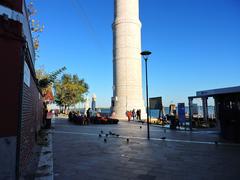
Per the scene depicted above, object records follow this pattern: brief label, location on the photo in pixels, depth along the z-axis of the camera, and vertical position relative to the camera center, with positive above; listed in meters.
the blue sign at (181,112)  18.08 -0.05
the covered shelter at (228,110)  11.48 +0.06
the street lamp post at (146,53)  13.59 +3.57
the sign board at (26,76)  4.80 +0.83
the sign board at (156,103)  18.34 +0.71
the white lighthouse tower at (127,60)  36.81 +8.56
